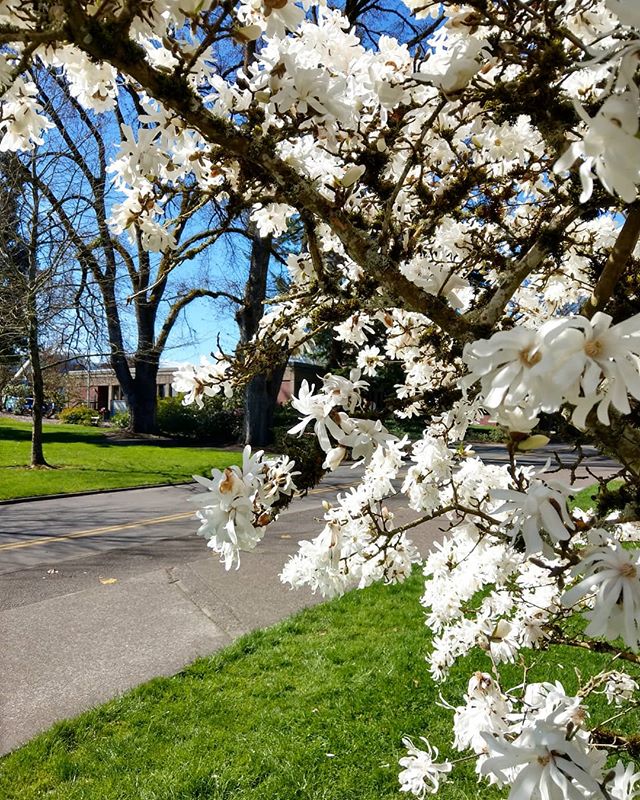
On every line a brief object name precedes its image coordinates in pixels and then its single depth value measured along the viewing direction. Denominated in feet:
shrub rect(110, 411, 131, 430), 87.39
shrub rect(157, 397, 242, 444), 79.41
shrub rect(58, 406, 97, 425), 99.76
